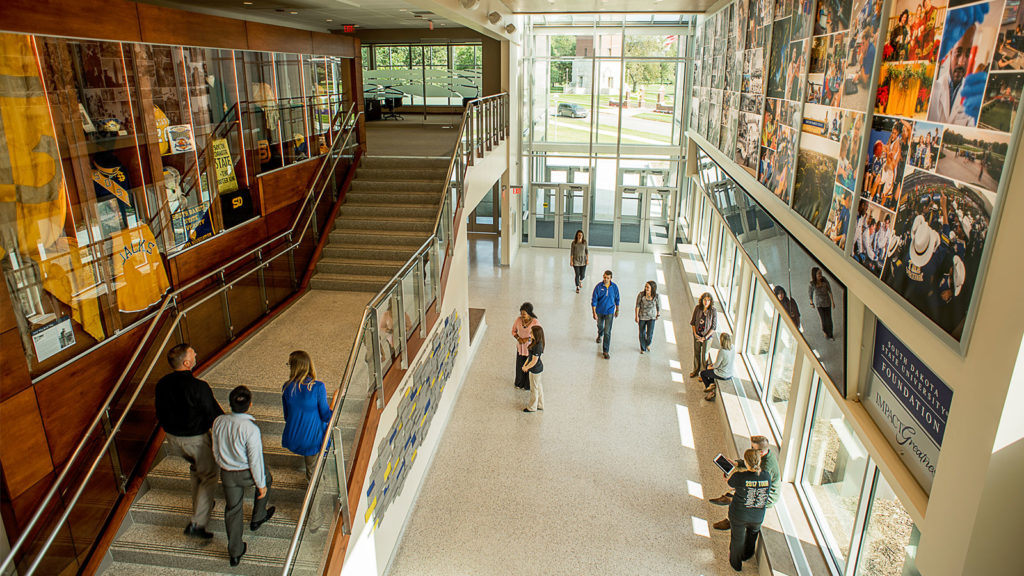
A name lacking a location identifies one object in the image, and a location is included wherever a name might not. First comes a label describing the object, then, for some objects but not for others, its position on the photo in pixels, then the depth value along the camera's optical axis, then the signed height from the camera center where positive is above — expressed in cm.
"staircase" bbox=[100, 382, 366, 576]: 467 -330
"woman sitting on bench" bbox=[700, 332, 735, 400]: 863 -357
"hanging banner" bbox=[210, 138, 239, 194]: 698 -77
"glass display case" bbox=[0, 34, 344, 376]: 436 -65
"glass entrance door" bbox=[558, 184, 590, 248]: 1716 -324
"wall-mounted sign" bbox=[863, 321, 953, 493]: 326 -169
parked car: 1714 -29
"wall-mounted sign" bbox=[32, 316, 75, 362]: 443 -173
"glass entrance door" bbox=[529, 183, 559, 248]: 1758 -327
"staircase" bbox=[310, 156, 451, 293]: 882 -181
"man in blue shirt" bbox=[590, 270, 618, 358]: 1040 -331
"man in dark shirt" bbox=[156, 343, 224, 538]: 459 -234
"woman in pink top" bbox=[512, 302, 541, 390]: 873 -316
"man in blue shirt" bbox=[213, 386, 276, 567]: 439 -251
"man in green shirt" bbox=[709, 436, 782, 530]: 564 -319
